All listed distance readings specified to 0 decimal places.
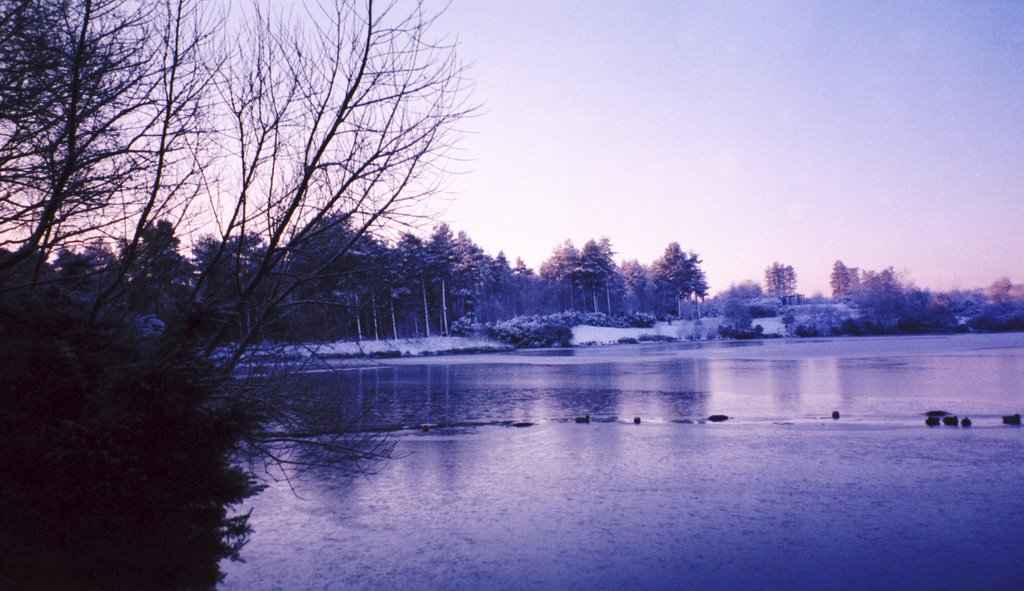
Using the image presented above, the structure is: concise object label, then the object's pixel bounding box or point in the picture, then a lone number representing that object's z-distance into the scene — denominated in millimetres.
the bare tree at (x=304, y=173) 4512
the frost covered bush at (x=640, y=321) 69250
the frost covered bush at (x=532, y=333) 58688
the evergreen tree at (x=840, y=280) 136250
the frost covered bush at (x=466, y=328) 57156
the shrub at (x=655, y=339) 62975
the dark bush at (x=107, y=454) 3209
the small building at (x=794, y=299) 122550
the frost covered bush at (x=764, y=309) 80750
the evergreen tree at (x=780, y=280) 142250
